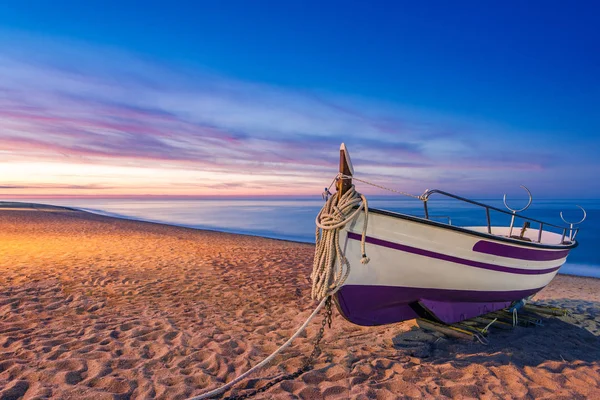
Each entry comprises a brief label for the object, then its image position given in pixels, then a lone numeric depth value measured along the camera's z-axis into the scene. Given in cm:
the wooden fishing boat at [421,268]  383
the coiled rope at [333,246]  369
